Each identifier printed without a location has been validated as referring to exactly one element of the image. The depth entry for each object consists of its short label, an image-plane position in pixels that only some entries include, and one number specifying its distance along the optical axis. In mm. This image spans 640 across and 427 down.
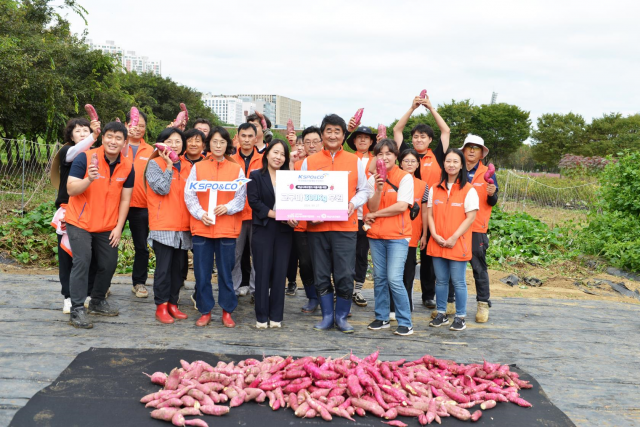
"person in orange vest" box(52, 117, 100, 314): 5117
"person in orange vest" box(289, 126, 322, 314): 5410
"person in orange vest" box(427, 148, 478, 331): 5070
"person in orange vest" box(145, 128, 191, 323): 5035
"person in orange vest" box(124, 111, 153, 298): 5598
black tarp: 3070
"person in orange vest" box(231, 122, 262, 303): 5695
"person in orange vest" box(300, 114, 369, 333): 4895
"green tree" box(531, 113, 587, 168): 37875
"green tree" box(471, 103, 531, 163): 39938
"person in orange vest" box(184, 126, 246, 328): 4961
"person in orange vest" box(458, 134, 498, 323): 5453
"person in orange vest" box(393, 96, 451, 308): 5574
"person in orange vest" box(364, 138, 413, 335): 4973
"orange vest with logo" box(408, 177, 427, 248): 5300
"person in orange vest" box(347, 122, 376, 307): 5695
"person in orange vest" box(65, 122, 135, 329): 4801
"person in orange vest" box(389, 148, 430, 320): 5223
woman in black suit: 4992
